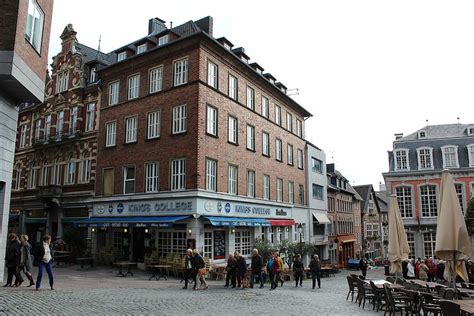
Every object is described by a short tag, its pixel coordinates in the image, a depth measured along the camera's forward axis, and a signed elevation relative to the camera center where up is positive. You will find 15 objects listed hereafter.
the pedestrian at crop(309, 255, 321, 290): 19.42 -1.97
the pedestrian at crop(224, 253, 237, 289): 17.14 -1.77
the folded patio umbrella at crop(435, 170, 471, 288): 10.29 -0.19
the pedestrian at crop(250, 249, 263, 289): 17.67 -1.72
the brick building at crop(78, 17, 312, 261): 22.06 +4.76
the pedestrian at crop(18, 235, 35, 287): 13.16 -0.98
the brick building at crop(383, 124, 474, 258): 40.97 +5.57
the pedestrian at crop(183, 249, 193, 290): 16.51 -1.43
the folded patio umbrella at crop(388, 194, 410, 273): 15.12 -0.52
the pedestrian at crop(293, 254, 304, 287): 19.73 -2.03
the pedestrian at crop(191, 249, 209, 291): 16.16 -1.54
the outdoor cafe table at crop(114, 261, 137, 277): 18.80 -2.23
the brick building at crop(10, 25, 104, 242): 28.36 +6.12
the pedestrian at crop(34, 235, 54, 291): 12.61 -0.92
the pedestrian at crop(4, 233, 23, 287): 12.98 -0.97
